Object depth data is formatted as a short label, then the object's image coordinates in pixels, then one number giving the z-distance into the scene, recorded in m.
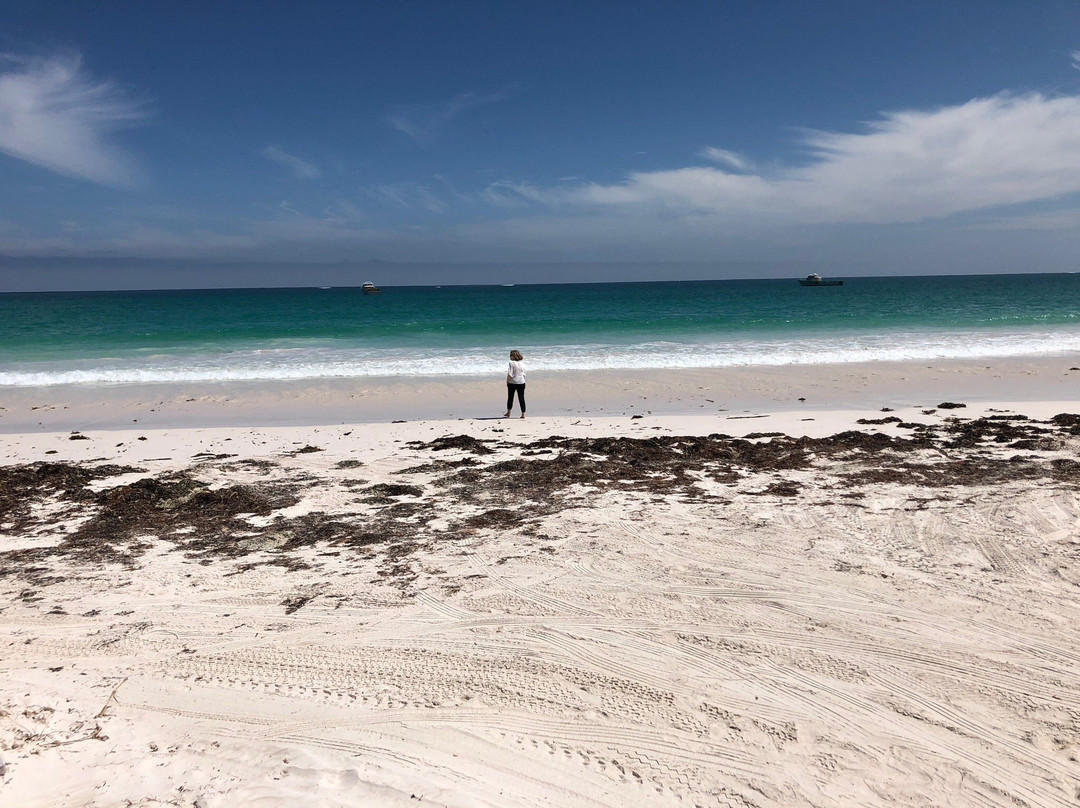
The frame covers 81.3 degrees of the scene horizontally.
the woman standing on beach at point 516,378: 12.46
